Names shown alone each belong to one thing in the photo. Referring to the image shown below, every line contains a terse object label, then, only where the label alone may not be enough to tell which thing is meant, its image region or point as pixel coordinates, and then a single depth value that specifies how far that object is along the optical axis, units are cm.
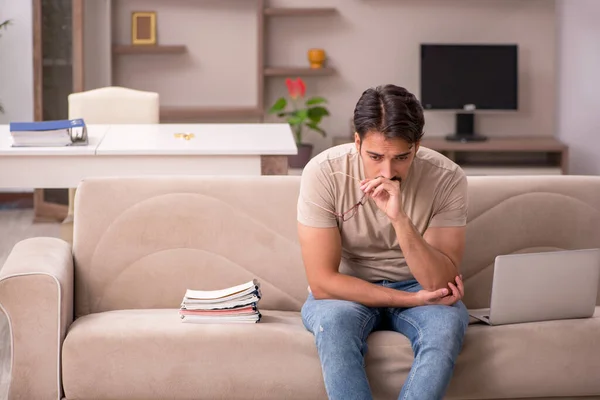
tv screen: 1022
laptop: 392
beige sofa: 401
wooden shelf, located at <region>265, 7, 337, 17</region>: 993
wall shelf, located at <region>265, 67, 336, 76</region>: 1005
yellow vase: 1006
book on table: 614
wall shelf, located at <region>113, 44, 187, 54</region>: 990
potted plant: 984
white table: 609
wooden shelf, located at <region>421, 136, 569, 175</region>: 991
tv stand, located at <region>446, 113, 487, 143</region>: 1033
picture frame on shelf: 1007
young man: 381
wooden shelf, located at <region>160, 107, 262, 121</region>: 1007
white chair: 777
